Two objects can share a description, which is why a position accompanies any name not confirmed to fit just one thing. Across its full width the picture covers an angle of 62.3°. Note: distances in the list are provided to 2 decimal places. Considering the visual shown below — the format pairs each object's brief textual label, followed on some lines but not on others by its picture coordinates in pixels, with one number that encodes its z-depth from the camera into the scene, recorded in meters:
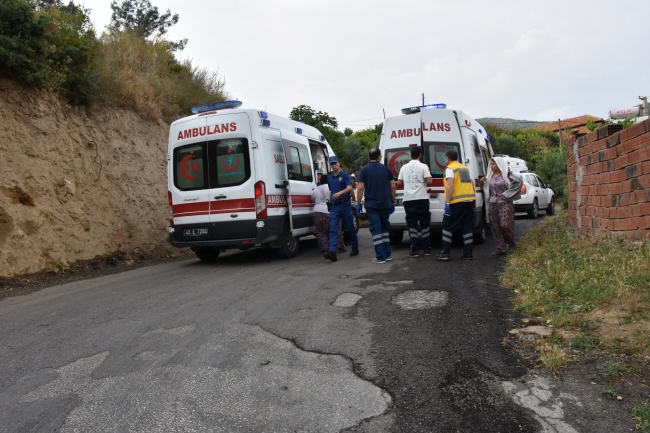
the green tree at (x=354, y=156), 41.16
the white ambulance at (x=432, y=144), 10.37
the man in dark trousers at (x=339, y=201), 9.52
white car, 17.64
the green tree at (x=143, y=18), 21.86
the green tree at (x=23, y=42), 10.02
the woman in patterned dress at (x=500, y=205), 8.75
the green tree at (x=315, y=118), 22.03
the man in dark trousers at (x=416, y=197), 9.20
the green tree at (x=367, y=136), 52.72
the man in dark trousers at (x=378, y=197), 8.95
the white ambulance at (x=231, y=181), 9.23
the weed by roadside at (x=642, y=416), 2.84
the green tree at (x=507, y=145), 47.53
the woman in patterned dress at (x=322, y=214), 10.34
